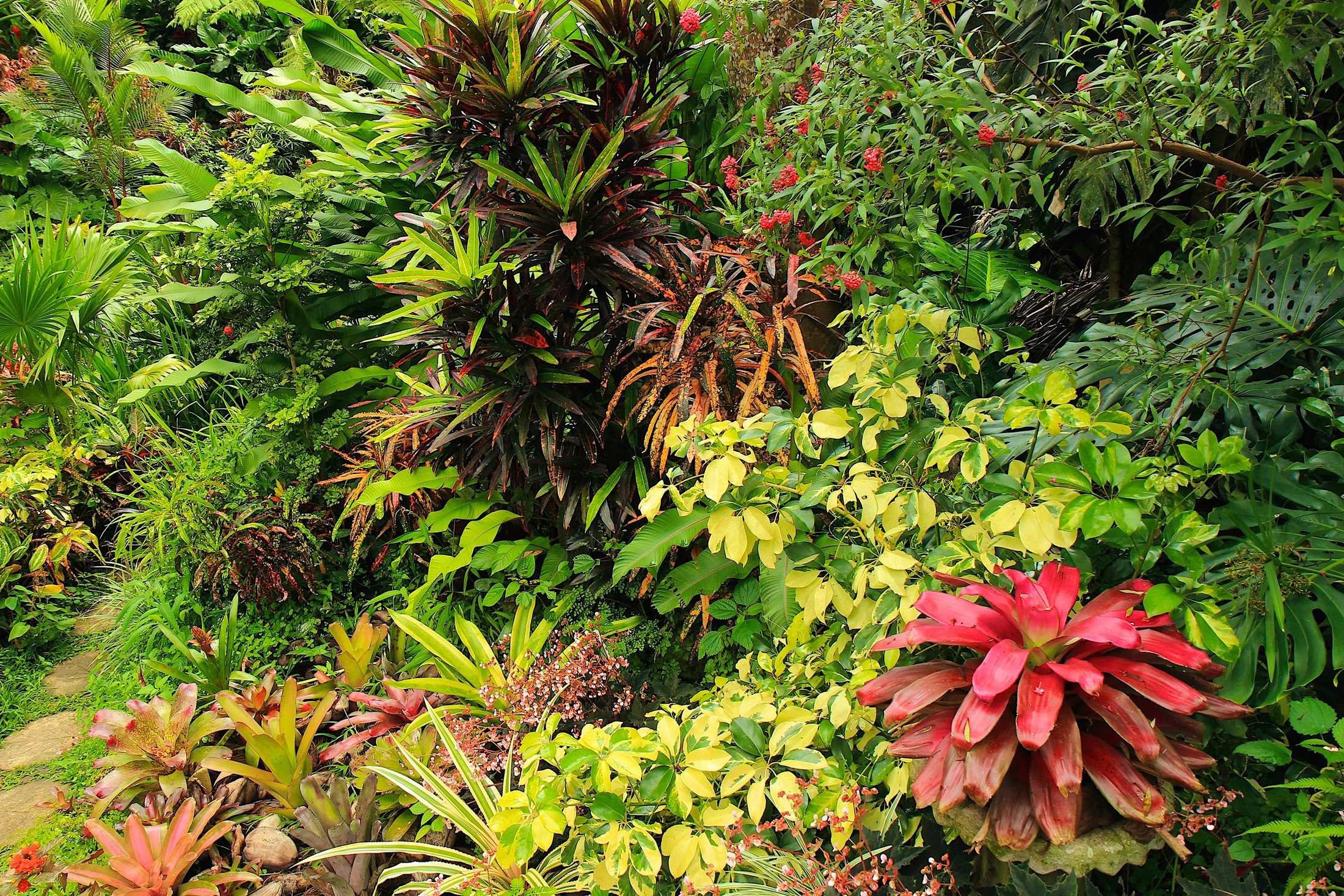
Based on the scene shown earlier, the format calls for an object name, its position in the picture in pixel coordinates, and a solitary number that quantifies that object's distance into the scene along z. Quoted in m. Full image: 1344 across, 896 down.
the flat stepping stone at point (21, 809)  2.53
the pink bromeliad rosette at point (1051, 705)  1.13
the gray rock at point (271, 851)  2.17
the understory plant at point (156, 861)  1.96
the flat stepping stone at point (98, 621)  3.70
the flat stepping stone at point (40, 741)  2.93
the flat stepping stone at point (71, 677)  3.37
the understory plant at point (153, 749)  2.34
